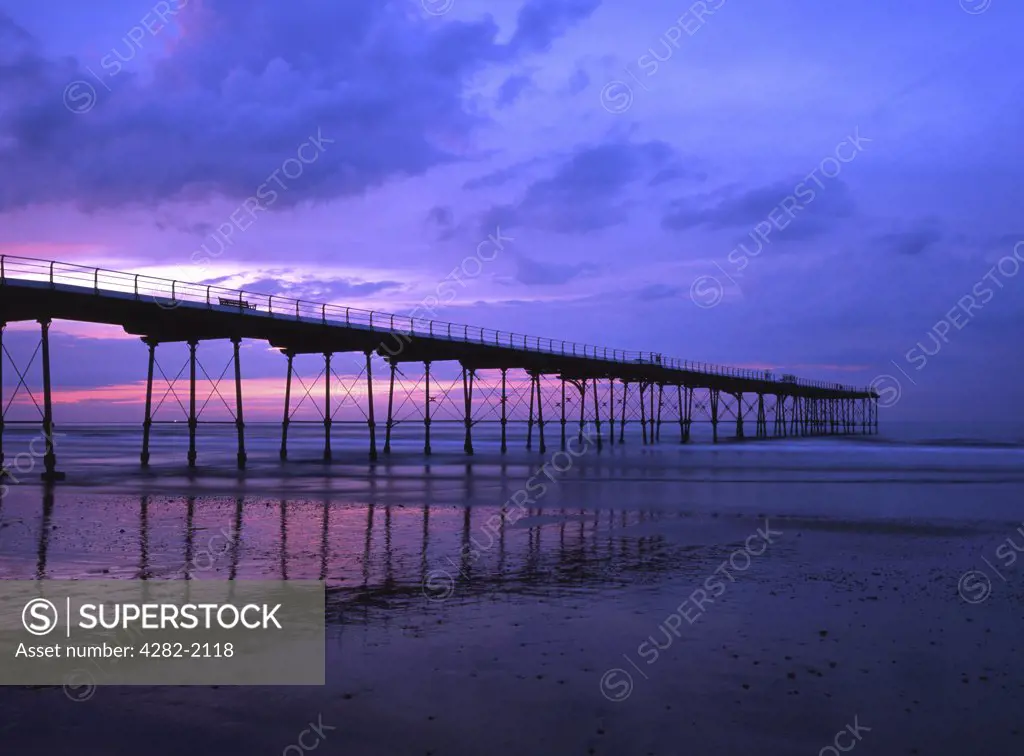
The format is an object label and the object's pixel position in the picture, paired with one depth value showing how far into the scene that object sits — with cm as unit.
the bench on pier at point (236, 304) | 3247
